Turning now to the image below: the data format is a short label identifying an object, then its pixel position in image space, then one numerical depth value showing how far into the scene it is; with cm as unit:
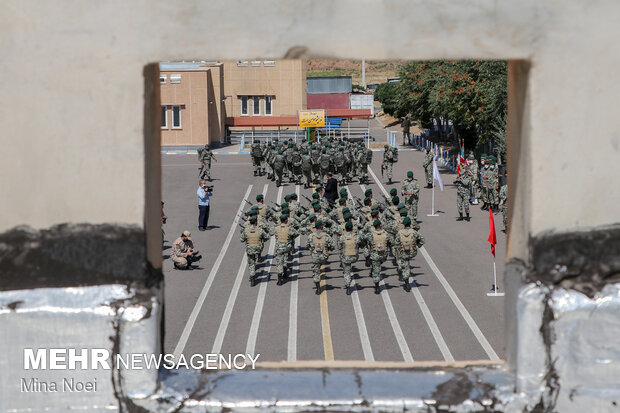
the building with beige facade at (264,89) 5881
